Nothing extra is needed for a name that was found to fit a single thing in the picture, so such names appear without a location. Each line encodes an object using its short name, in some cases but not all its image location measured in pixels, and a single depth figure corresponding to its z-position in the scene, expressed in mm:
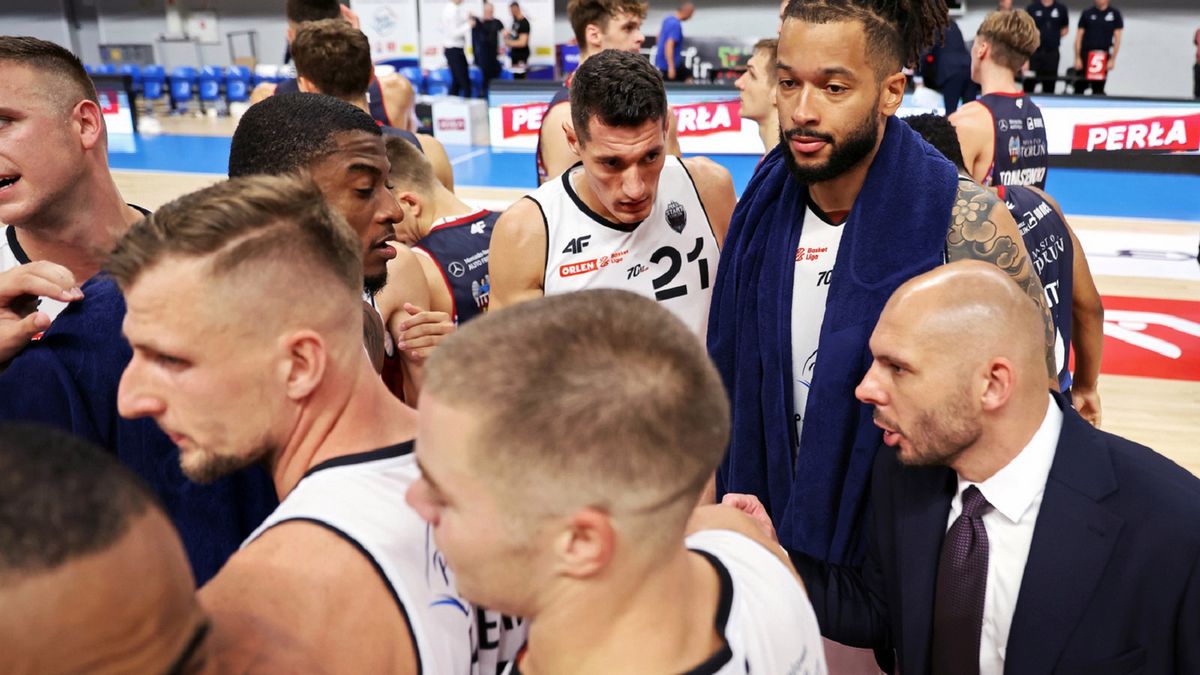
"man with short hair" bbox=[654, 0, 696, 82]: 15328
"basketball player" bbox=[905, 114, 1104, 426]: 3523
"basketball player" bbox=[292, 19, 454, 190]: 4355
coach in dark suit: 1894
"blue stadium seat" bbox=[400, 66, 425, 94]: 17422
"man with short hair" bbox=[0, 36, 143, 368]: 2299
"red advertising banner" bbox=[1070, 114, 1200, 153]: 11562
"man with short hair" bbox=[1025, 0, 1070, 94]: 14125
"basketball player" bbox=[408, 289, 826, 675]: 1103
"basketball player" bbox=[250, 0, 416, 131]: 5859
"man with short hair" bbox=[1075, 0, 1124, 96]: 14609
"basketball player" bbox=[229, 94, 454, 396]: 2225
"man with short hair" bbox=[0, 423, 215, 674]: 857
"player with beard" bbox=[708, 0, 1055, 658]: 2496
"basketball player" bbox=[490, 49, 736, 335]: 3209
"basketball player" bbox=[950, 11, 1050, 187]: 5598
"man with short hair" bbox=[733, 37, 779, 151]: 4969
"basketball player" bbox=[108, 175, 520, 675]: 1303
